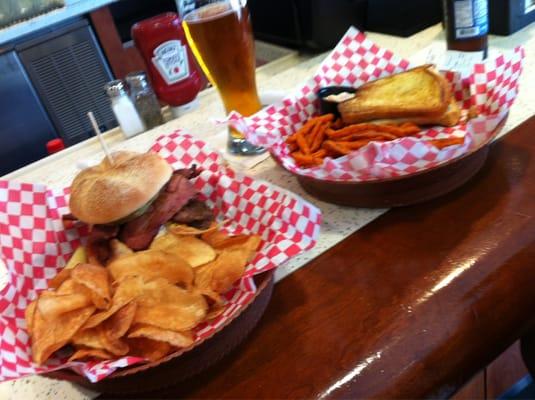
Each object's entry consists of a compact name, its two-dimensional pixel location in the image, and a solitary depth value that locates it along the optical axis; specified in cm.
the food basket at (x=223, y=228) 50
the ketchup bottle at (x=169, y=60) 119
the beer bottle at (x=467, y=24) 90
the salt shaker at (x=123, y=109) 119
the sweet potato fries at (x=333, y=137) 72
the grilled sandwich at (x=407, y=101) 73
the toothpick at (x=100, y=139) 67
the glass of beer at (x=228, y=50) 85
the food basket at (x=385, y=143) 63
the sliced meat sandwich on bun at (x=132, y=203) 63
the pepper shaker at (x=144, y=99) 120
